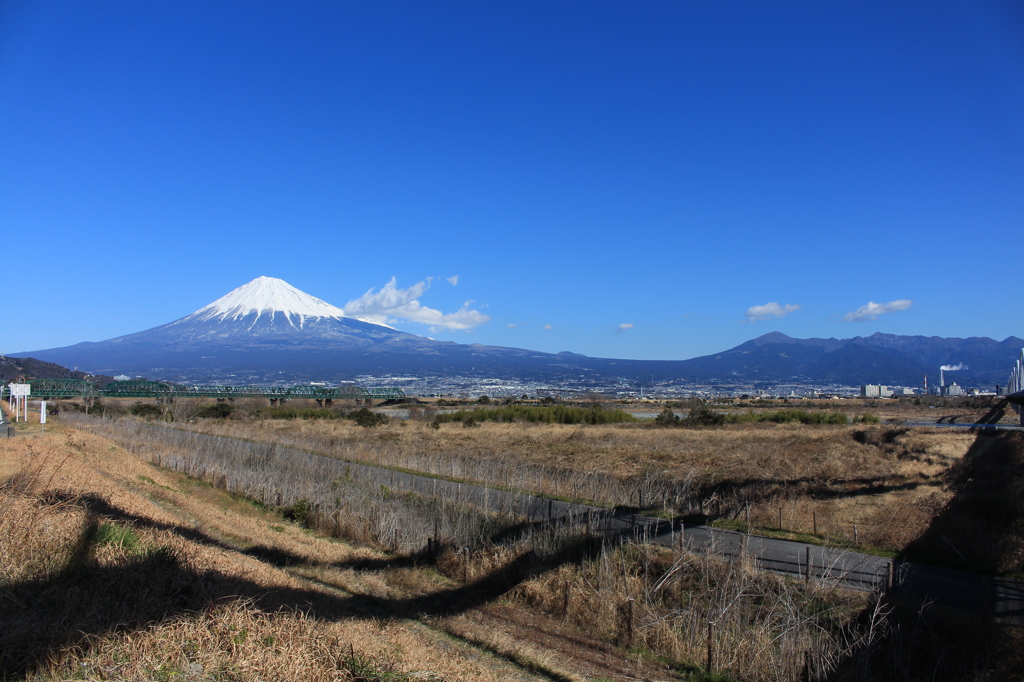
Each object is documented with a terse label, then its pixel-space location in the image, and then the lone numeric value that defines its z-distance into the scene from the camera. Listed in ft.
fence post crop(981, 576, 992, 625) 28.30
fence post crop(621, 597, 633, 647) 32.22
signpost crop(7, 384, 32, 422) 121.19
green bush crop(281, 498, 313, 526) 57.55
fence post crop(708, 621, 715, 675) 29.00
